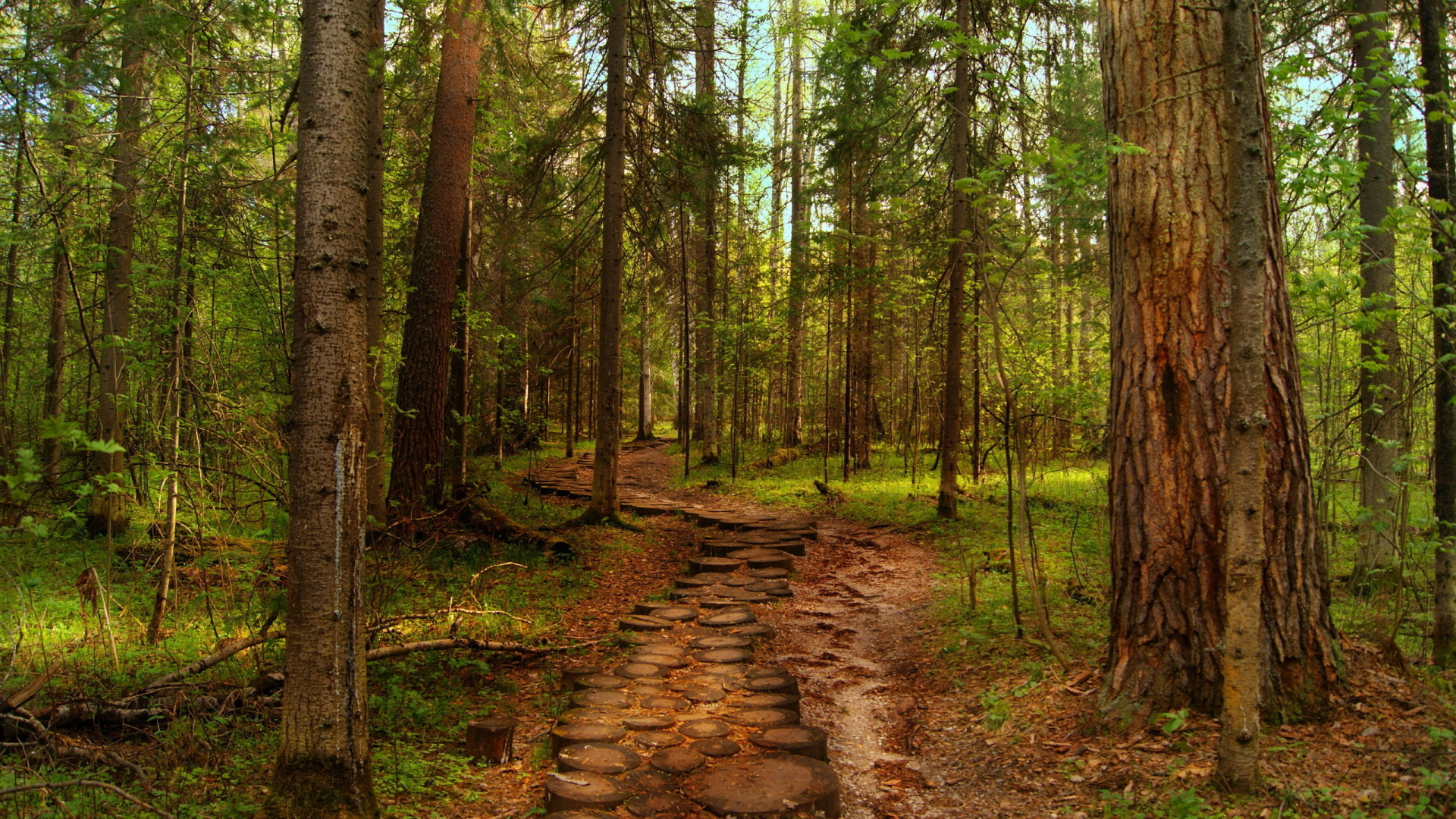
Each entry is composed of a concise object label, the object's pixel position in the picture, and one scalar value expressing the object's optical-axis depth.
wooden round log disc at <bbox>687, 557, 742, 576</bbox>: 7.93
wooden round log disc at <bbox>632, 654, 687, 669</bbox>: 4.99
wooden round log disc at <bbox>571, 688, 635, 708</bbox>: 4.27
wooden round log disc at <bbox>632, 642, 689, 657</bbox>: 5.18
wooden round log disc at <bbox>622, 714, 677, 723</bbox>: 3.97
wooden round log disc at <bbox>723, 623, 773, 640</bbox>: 5.71
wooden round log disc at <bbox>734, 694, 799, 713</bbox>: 4.30
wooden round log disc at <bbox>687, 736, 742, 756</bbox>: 3.69
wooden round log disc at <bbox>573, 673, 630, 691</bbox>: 4.57
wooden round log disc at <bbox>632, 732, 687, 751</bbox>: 3.77
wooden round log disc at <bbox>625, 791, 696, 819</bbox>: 3.13
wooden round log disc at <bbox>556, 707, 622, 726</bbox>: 4.01
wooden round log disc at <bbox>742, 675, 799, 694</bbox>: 4.52
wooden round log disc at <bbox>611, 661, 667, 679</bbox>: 4.77
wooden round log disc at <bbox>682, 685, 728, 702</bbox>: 4.40
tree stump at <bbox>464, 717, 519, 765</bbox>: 3.94
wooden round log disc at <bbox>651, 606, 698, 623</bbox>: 6.12
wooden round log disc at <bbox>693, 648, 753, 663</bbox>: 5.09
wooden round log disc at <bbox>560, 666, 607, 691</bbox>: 4.75
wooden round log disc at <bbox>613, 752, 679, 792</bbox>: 3.33
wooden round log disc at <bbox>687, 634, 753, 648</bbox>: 5.38
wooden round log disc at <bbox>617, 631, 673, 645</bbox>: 5.51
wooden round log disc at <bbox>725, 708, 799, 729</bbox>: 4.04
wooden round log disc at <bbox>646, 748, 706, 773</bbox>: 3.50
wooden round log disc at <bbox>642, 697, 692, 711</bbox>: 4.27
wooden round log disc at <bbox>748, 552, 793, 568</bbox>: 8.04
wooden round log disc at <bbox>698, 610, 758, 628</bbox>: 5.96
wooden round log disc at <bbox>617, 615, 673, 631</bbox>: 5.84
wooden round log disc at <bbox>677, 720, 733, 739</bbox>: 3.89
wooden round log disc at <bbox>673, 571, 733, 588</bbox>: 7.28
